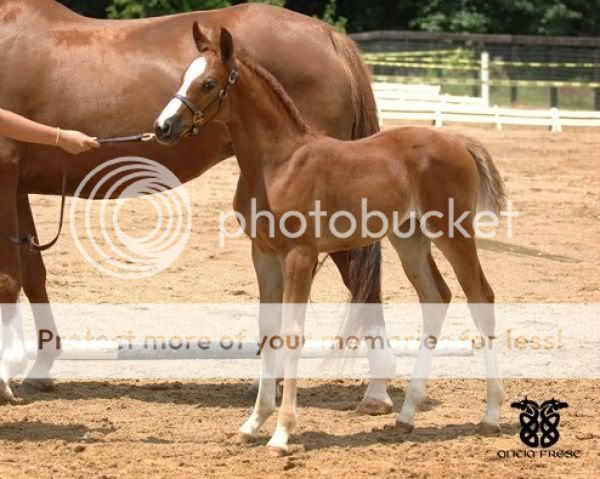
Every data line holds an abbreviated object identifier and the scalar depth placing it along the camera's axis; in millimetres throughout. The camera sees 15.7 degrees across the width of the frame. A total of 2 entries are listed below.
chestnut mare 12447
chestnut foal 10156
